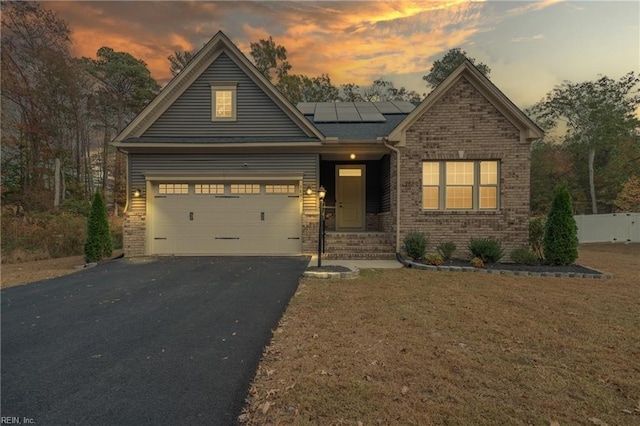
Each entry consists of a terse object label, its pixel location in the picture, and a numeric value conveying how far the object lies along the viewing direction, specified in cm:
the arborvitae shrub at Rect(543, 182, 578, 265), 880
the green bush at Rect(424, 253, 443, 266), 896
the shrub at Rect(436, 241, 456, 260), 983
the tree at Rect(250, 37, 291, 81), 3183
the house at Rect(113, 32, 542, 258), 1051
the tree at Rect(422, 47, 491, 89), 3002
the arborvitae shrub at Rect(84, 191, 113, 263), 998
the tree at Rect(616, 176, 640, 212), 2061
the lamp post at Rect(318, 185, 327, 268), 923
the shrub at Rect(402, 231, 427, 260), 958
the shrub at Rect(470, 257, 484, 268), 869
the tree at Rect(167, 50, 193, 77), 3228
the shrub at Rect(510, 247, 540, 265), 915
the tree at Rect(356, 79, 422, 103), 3244
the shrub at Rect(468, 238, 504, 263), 920
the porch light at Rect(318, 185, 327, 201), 923
